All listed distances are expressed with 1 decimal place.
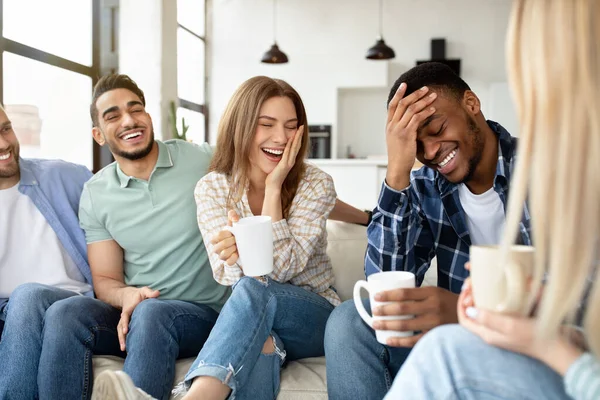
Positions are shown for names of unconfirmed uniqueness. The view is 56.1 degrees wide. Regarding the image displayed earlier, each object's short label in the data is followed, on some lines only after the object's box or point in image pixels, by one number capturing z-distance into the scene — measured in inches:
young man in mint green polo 58.2
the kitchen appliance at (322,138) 269.9
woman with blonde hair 25.4
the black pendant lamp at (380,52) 221.1
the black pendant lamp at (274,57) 232.4
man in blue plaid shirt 49.0
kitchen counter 245.0
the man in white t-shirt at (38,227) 71.0
